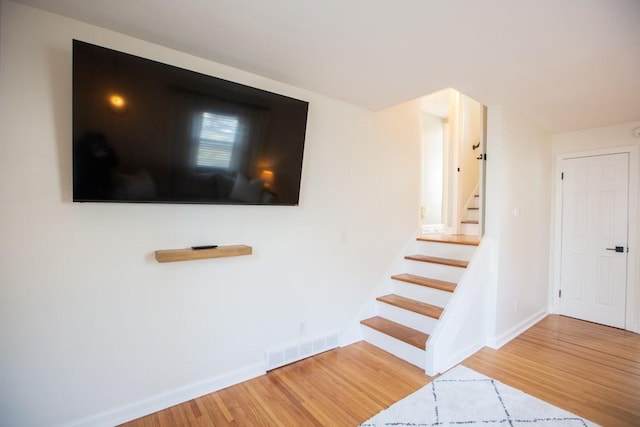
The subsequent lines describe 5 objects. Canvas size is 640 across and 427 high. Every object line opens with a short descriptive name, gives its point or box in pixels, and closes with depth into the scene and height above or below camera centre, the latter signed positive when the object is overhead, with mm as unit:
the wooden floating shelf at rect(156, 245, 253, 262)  1874 -296
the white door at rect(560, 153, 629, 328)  3527 -314
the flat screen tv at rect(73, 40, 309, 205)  1589 +453
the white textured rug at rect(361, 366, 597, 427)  1924 -1339
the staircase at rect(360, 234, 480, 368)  2738 -907
